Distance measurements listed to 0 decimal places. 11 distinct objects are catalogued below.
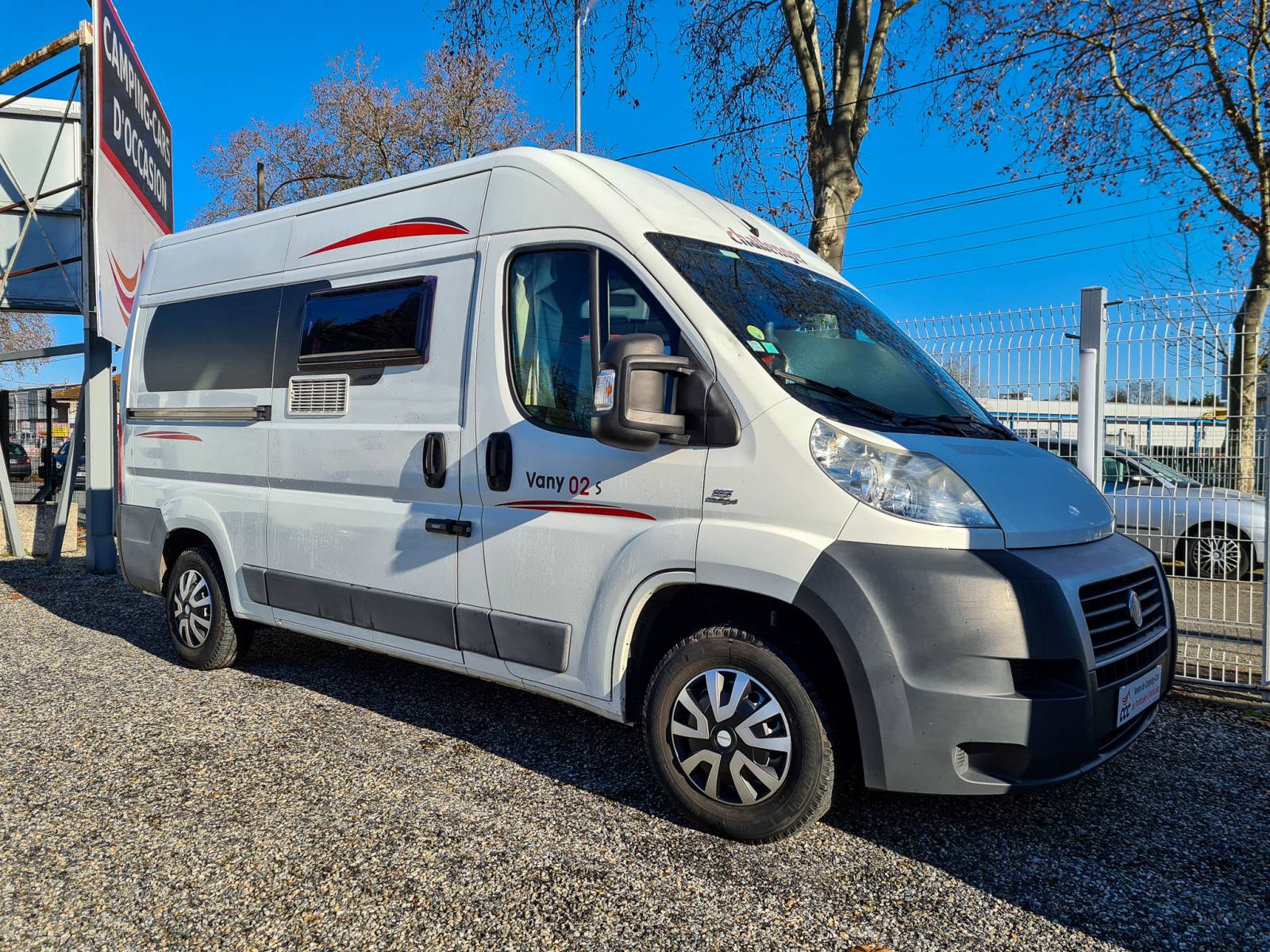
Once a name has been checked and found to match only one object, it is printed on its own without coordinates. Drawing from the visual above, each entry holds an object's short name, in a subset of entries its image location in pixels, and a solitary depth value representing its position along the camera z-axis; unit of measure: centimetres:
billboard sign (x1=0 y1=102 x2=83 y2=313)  1235
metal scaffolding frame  1009
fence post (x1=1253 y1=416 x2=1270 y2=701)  531
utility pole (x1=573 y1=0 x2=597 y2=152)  1129
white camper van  295
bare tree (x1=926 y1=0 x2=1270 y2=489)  1150
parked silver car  538
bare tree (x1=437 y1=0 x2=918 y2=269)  951
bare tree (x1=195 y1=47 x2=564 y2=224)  2497
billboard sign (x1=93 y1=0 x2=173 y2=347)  974
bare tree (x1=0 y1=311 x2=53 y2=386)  3554
